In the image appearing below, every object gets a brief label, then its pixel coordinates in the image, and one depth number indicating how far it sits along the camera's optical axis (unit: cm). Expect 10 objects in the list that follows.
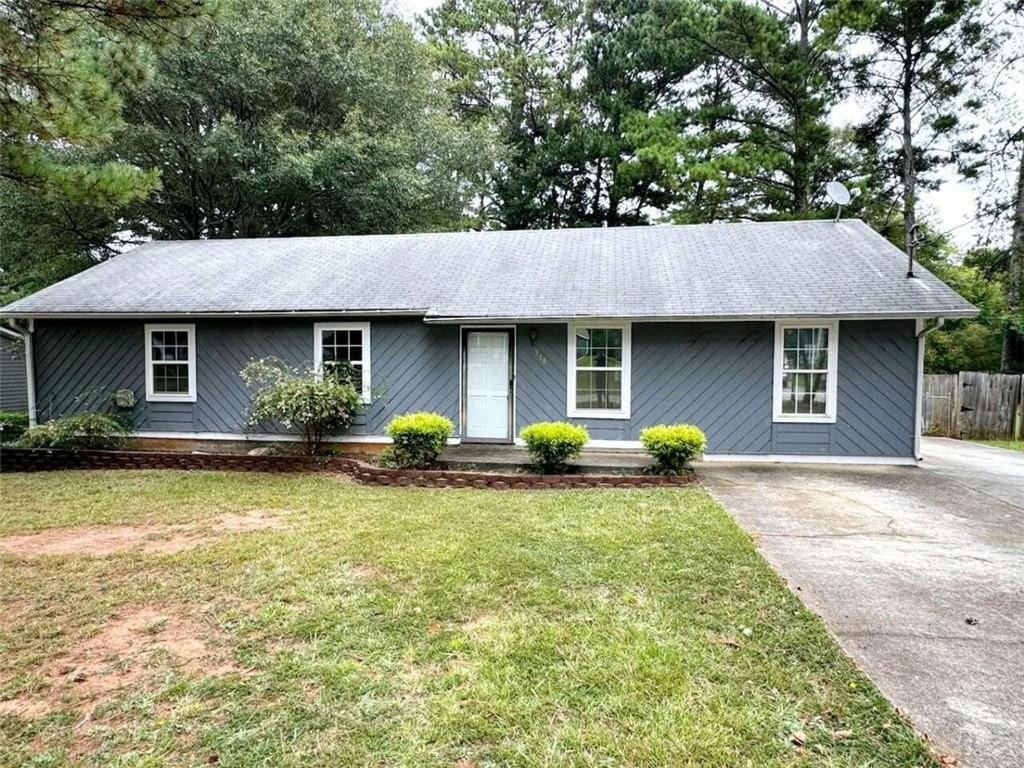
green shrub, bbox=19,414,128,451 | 827
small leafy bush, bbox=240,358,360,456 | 788
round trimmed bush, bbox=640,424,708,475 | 670
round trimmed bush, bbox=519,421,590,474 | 691
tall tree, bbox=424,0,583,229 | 2030
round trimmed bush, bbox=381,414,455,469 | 730
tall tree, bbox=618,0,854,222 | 1457
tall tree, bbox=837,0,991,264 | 1365
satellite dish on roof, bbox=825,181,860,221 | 926
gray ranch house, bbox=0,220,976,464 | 775
